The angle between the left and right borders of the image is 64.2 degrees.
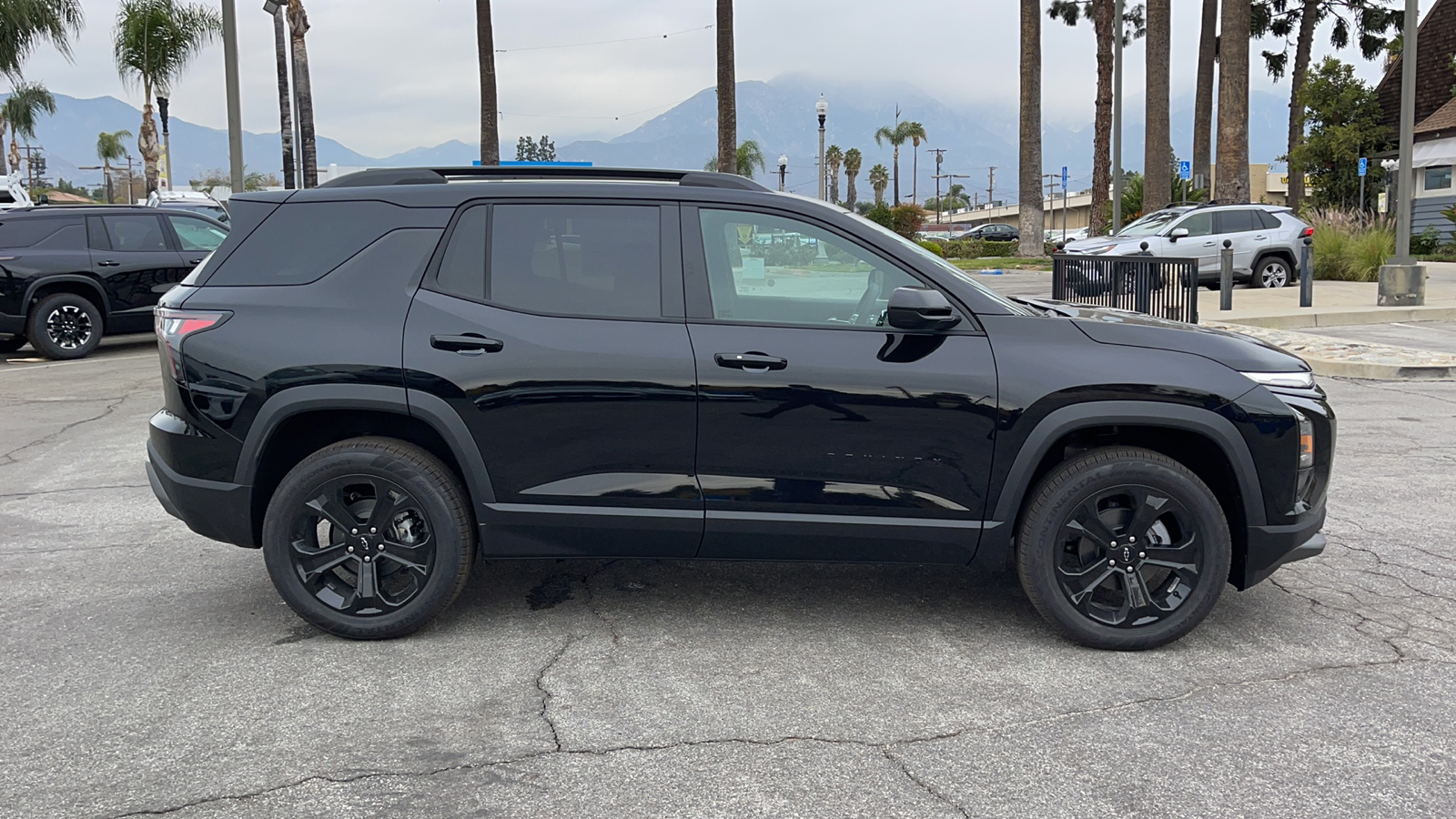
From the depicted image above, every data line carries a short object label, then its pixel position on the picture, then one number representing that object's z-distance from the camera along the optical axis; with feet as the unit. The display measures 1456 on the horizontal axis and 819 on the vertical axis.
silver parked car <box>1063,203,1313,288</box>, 69.77
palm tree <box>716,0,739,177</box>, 84.84
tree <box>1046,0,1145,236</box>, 113.60
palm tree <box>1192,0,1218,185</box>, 133.55
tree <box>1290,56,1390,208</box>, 113.70
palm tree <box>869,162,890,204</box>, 454.60
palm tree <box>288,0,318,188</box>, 94.17
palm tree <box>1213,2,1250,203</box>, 78.89
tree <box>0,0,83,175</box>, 98.68
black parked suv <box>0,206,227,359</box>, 45.37
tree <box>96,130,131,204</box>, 346.95
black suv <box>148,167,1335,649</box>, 14.10
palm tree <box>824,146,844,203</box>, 372.79
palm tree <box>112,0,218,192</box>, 133.39
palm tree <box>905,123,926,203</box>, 412.11
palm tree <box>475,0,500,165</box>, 86.48
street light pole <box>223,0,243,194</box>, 60.59
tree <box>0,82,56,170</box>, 226.58
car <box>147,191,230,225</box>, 90.02
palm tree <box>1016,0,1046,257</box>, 106.63
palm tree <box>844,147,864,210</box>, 414.76
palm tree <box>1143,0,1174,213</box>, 93.86
